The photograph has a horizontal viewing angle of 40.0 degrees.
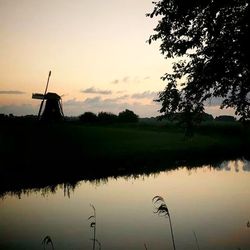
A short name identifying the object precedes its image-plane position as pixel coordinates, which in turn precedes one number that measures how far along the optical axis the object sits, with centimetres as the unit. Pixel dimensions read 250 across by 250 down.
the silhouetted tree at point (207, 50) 1354
